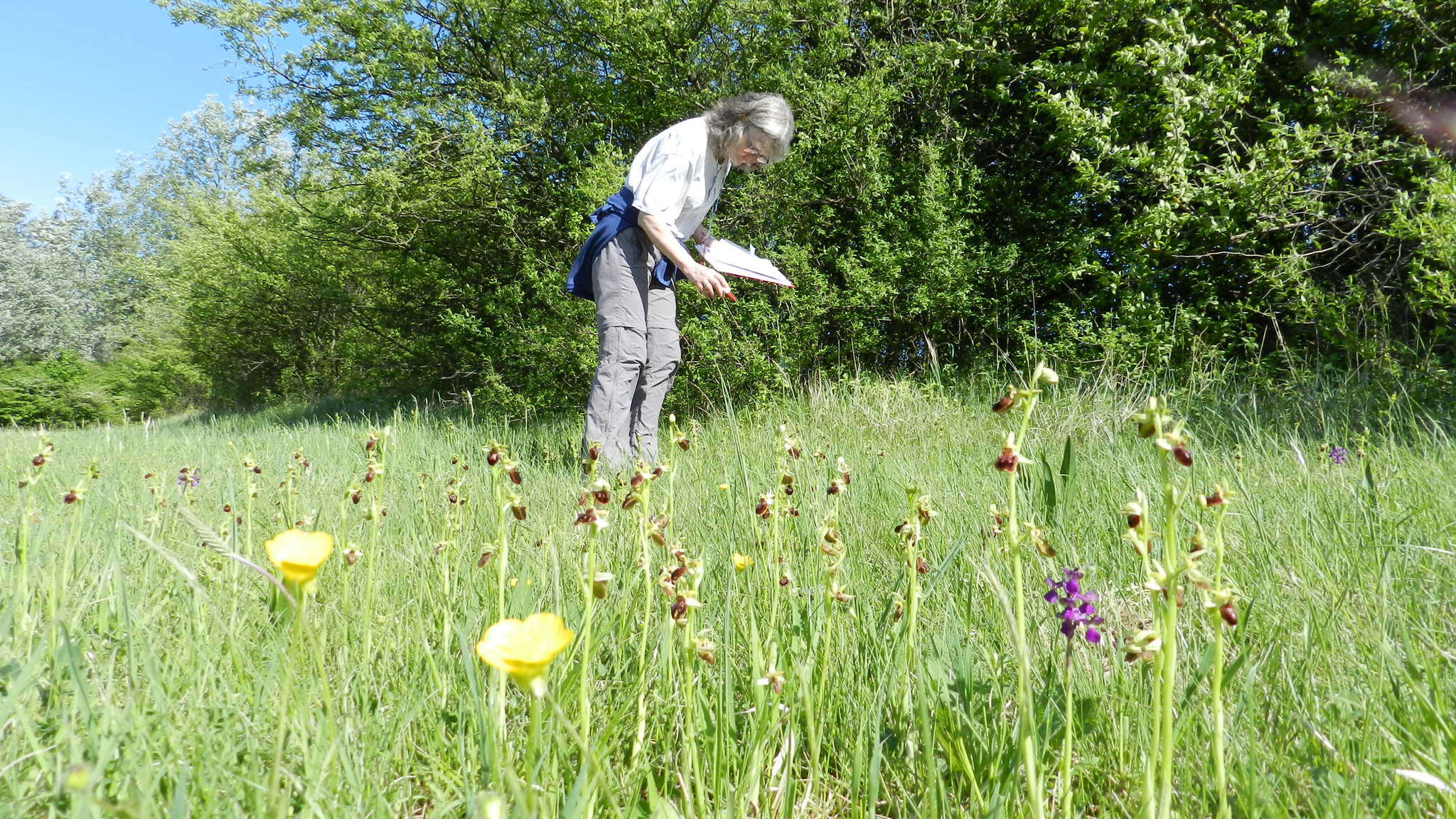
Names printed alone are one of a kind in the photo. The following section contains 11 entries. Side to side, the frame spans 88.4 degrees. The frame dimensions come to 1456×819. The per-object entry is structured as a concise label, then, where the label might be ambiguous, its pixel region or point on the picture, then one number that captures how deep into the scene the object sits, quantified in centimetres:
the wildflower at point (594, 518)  95
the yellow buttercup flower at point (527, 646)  53
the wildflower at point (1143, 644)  71
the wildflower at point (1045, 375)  80
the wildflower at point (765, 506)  128
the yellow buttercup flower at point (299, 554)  61
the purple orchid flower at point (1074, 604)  96
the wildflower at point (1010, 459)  82
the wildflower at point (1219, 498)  79
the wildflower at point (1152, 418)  71
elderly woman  337
